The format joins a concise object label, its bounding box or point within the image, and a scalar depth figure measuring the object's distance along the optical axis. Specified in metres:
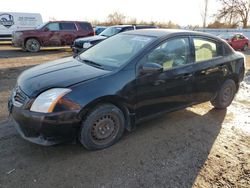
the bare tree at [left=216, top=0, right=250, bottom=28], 30.26
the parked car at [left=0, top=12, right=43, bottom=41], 13.32
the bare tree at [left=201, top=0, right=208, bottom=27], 31.97
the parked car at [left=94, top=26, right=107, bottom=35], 15.53
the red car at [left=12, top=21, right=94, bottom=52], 10.86
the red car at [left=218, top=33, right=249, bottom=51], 14.33
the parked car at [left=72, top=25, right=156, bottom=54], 8.46
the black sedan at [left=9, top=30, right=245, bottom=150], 2.28
